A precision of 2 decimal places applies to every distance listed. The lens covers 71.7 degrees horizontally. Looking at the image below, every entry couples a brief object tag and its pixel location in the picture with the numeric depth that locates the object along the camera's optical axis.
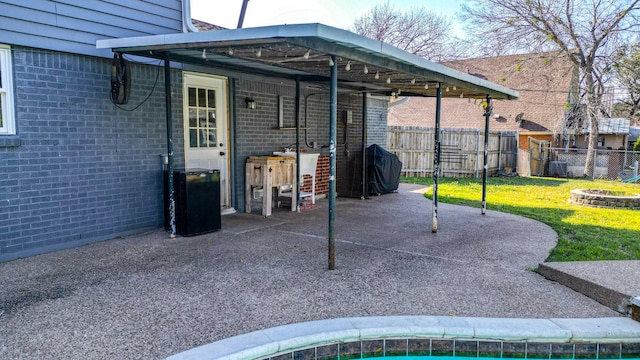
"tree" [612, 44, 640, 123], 14.95
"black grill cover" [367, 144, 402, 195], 9.89
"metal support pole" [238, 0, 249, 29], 16.09
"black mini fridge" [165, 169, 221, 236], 5.77
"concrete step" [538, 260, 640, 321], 3.58
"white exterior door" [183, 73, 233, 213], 6.68
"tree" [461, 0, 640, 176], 14.90
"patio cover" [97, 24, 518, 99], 3.84
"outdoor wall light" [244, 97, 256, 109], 7.38
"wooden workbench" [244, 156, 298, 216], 7.16
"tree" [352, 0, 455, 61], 23.92
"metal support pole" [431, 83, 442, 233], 6.17
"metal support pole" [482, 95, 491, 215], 7.50
